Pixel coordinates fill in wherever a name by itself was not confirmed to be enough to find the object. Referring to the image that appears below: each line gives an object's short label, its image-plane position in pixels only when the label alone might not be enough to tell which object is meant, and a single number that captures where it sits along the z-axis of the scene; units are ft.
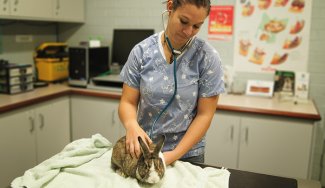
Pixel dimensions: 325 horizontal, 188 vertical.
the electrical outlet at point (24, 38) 10.14
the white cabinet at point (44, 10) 8.29
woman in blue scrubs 4.06
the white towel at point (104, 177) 3.35
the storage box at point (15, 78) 8.31
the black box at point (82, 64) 9.70
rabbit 3.26
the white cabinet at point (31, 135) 7.63
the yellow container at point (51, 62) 10.24
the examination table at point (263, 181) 3.50
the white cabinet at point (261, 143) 7.64
